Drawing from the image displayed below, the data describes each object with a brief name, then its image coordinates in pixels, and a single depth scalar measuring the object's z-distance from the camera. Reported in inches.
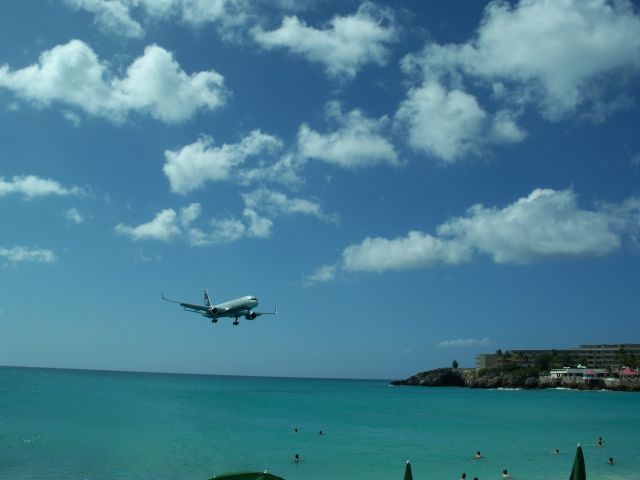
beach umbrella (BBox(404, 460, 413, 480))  484.6
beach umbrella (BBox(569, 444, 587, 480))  468.4
